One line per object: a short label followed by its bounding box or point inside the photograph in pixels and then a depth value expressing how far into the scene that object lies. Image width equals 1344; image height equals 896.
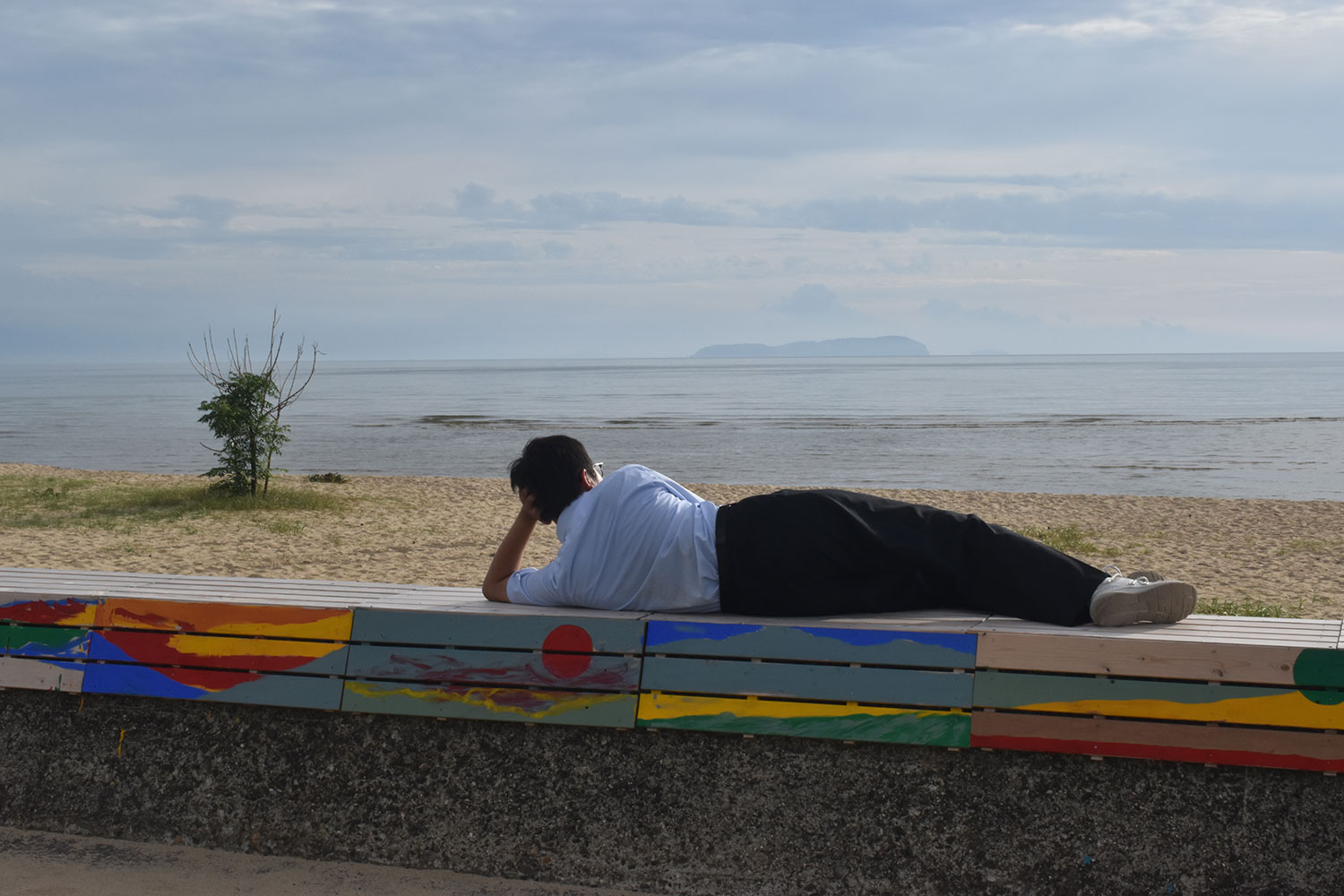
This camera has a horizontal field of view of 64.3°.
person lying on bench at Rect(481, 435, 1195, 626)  3.02
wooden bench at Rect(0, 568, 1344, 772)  2.66
